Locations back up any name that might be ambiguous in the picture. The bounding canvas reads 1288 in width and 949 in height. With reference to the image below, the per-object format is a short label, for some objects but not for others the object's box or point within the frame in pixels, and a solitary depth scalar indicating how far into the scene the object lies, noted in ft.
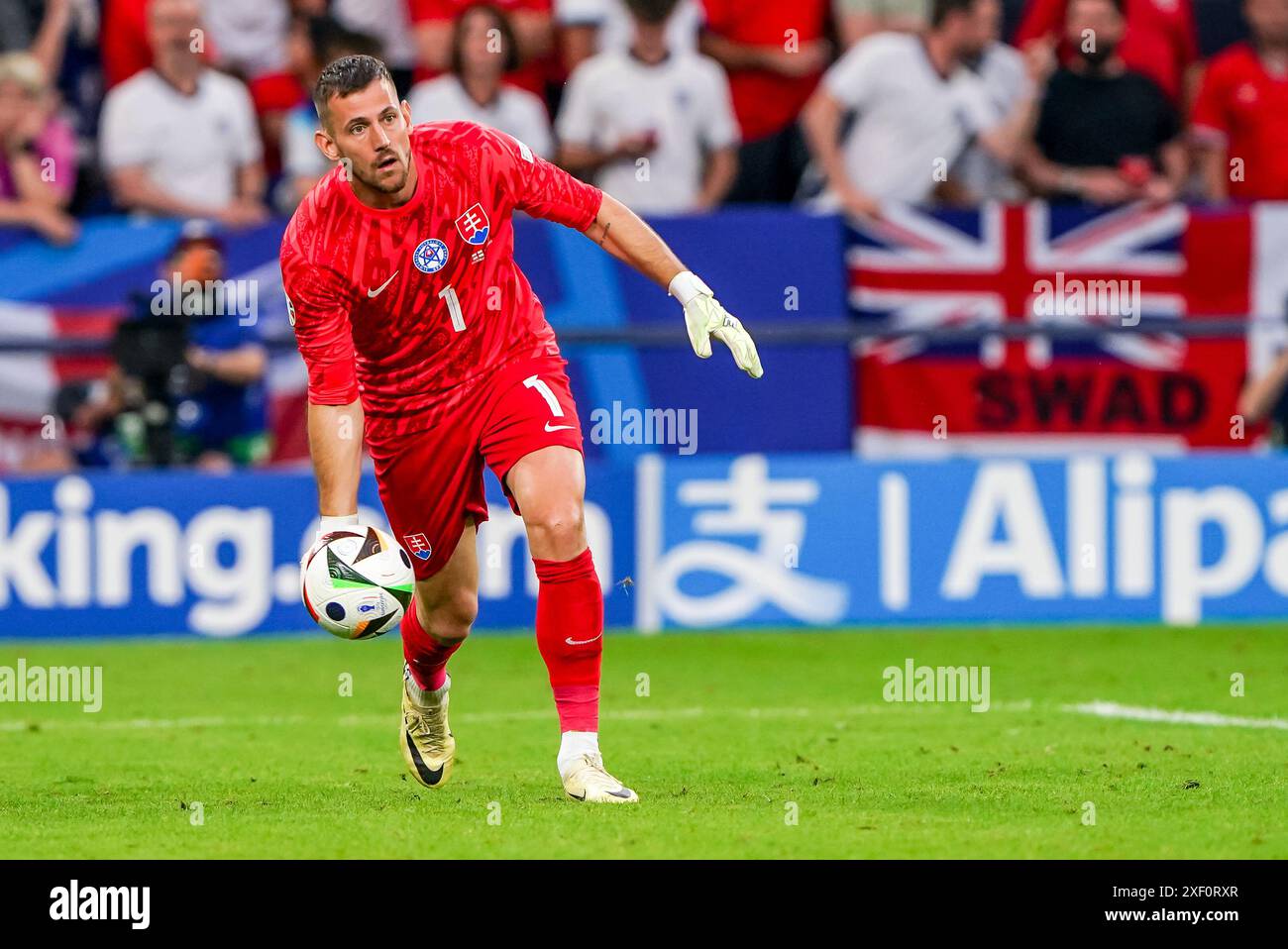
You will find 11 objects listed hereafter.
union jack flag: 42.73
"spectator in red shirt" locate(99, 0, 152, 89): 44.91
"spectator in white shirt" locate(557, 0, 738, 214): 44.52
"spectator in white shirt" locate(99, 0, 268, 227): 43.96
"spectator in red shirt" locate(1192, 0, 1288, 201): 46.16
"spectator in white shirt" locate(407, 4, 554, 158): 43.50
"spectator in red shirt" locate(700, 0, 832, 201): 46.34
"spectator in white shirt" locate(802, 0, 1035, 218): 44.83
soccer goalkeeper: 23.47
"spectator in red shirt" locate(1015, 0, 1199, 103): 47.14
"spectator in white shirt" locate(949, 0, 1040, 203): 45.80
